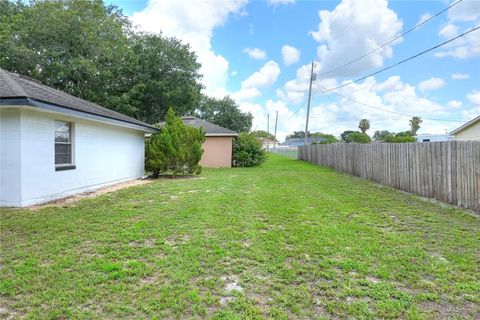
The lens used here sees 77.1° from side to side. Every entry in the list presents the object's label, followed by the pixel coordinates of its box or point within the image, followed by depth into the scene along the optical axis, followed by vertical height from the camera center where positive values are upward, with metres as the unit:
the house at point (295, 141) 72.12 +5.21
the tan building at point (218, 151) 19.88 +0.71
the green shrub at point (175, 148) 12.02 +0.58
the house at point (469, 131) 18.06 +1.86
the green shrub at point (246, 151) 20.12 +0.71
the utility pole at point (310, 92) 25.45 +5.96
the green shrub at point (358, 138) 47.66 +3.79
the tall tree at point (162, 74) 21.23 +6.41
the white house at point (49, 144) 6.31 +0.49
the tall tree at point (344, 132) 97.66 +9.52
